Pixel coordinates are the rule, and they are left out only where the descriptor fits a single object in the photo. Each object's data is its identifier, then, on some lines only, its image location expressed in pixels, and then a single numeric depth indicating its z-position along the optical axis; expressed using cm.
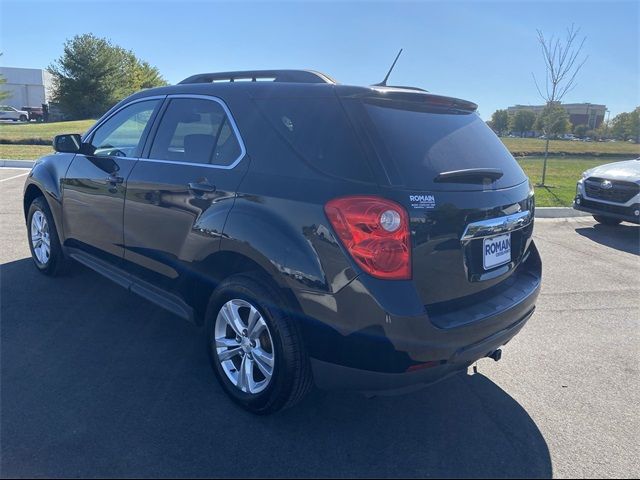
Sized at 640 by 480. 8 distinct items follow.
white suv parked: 779
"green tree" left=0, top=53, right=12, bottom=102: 4190
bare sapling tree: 1351
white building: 7800
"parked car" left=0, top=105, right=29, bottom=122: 5091
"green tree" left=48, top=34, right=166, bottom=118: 4984
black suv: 229
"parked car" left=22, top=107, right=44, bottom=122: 5434
